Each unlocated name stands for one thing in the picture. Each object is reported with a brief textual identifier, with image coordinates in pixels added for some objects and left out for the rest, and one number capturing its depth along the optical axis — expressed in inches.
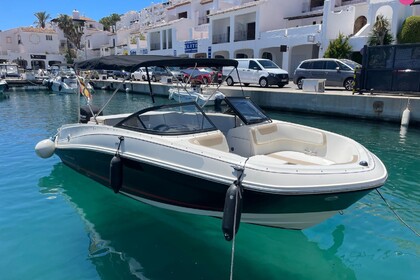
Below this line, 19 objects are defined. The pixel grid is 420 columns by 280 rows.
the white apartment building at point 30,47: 2372.0
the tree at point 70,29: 2583.7
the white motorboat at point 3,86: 1043.7
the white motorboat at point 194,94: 600.6
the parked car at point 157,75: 1216.8
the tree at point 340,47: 904.9
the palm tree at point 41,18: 3068.4
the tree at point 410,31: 799.1
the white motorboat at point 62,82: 1152.8
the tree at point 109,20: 3193.9
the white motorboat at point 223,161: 153.4
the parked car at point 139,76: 1304.6
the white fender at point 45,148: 289.7
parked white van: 799.7
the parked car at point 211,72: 957.8
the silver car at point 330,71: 703.1
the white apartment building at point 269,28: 938.1
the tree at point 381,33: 832.9
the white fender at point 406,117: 524.4
